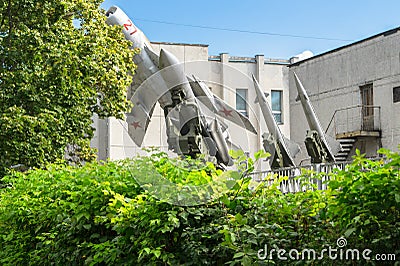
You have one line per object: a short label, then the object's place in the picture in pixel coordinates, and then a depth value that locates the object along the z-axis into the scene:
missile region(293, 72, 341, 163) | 32.62
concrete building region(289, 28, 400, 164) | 37.84
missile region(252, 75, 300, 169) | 31.45
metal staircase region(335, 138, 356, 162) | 37.97
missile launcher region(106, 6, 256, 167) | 18.57
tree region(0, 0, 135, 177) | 20.86
